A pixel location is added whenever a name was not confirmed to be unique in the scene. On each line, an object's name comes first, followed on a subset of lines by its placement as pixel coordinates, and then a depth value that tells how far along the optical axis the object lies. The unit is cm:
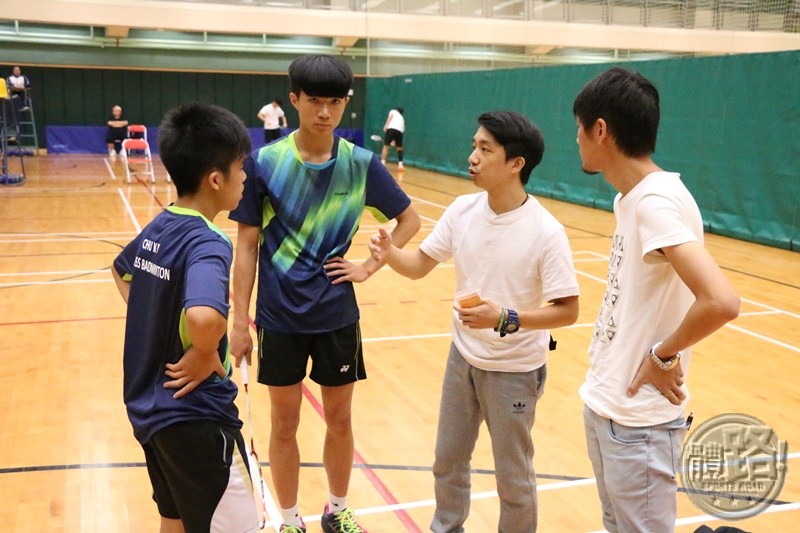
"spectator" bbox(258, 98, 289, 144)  1945
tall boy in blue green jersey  274
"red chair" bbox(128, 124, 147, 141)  2254
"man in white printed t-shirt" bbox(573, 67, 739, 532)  187
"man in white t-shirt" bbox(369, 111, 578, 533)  246
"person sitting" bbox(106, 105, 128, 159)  2119
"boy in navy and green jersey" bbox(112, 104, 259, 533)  196
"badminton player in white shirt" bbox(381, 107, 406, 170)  1847
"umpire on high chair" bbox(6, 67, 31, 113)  1902
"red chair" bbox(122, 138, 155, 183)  1593
